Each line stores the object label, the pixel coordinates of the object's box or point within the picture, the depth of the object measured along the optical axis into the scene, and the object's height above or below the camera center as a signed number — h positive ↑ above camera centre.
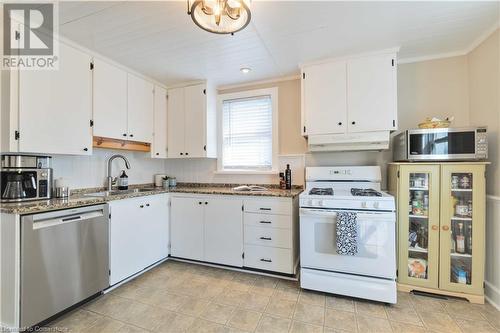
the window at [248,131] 3.09 +0.50
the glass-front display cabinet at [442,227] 1.98 -0.56
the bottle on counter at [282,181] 2.89 -0.19
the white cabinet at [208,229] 2.58 -0.74
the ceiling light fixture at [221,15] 1.30 +0.91
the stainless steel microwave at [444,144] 1.95 +0.20
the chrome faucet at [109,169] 2.73 -0.03
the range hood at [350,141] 2.33 +0.27
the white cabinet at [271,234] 2.37 -0.73
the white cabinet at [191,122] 3.08 +0.63
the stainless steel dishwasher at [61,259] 1.56 -0.73
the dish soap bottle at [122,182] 2.84 -0.19
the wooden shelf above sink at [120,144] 2.42 +0.27
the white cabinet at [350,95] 2.27 +0.75
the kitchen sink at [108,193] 2.45 -0.30
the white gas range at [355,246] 1.96 -0.71
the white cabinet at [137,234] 2.21 -0.73
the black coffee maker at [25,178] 1.80 -0.09
